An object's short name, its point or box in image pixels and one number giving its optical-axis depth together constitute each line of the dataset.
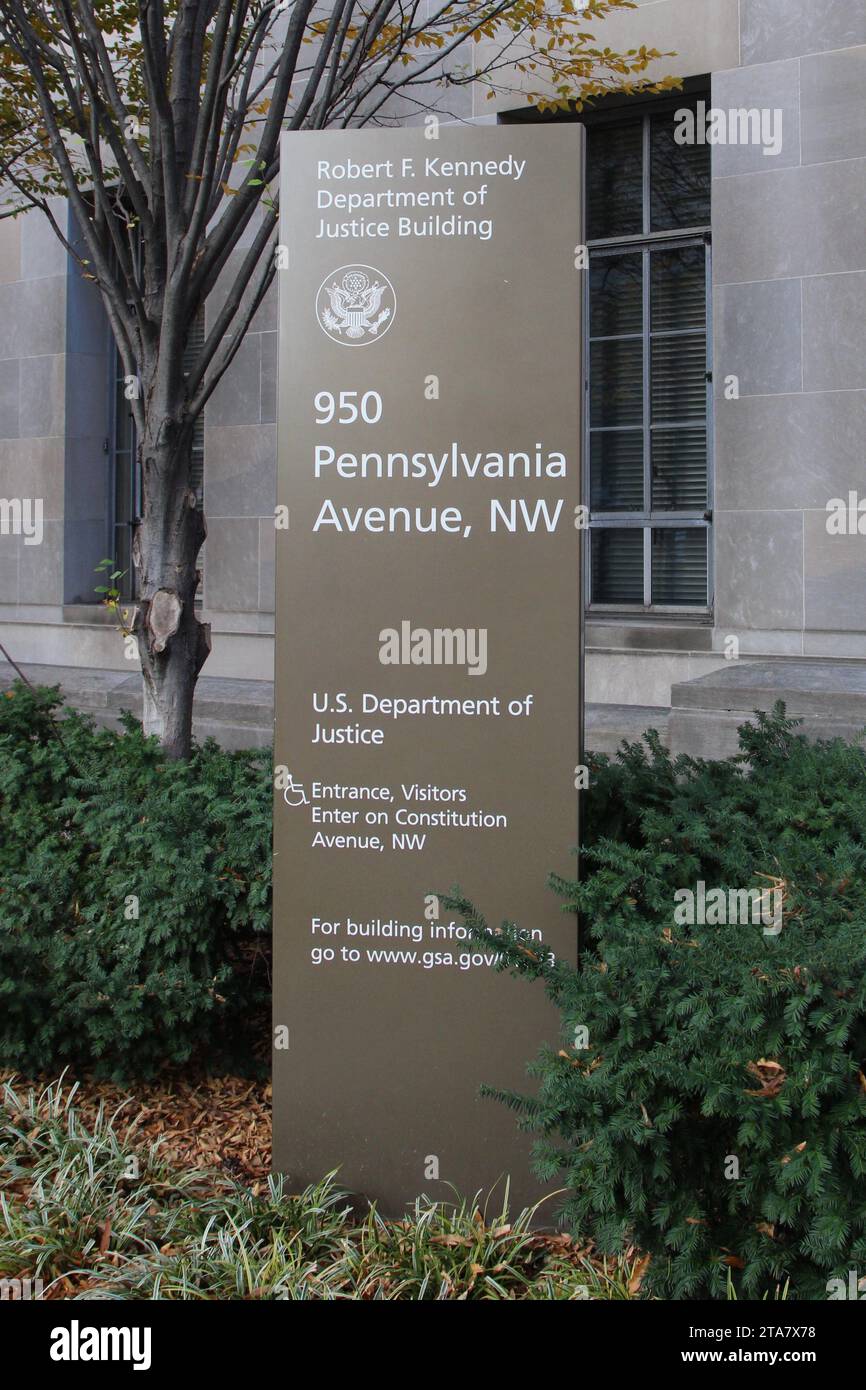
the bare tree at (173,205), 5.68
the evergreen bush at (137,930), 4.47
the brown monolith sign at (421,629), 3.82
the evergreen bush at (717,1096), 2.83
